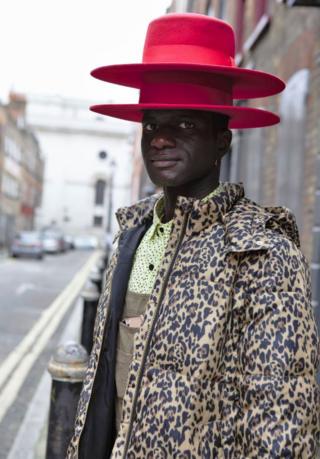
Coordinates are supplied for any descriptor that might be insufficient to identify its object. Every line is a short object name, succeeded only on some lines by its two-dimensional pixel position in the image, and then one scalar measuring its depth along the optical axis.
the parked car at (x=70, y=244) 53.12
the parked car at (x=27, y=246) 32.12
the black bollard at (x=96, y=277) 9.07
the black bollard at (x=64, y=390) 3.67
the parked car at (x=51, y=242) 41.19
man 1.57
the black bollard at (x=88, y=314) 7.06
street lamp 30.31
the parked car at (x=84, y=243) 59.85
